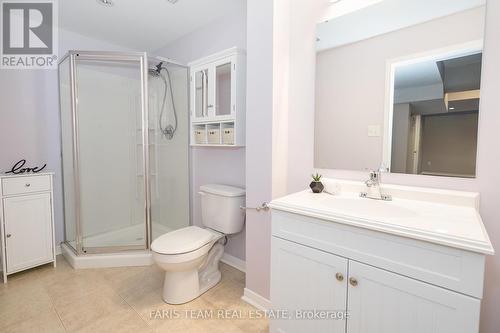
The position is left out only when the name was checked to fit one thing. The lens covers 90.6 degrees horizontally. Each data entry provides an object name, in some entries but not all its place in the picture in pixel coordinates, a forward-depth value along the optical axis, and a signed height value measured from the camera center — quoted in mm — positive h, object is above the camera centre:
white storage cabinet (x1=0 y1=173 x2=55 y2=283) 2008 -634
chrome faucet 1311 -195
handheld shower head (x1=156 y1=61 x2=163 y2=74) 2484 +829
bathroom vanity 798 -419
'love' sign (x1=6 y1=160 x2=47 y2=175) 2221 -197
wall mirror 1185 +368
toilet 1722 -701
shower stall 2361 -19
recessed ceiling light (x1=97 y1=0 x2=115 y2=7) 2047 +1218
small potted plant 1460 -205
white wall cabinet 2025 +442
